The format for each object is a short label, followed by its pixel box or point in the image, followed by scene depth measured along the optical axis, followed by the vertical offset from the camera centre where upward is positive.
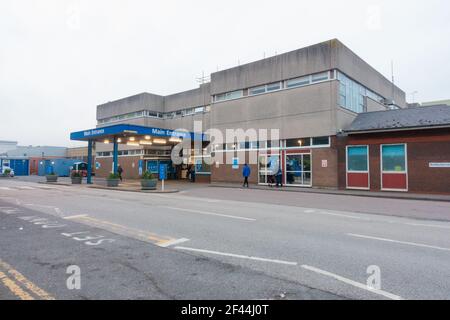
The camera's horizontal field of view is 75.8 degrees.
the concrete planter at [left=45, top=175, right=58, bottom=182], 30.52 -1.08
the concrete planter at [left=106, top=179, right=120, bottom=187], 23.84 -1.23
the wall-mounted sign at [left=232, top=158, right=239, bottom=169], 26.66 +0.42
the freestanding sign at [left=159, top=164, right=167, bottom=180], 21.77 -0.25
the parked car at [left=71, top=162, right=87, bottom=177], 42.09 +0.11
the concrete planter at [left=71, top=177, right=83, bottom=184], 28.44 -1.20
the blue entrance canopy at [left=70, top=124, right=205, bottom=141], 23.35 +3.12
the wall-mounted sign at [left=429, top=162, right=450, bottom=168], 17.23 +0.18
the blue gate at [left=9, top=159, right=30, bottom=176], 55.51 +0.37
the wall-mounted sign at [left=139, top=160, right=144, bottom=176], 37.59 +0.35
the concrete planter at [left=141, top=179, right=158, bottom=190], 21.30 -1.20
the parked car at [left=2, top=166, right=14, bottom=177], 44.85 -0.49
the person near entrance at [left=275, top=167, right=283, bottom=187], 23.44 -0.86
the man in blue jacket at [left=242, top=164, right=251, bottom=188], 23.99 -0.46
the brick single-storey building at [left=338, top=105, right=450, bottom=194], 17.55 +1.02
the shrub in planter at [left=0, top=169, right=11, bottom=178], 44.62 -0.94
